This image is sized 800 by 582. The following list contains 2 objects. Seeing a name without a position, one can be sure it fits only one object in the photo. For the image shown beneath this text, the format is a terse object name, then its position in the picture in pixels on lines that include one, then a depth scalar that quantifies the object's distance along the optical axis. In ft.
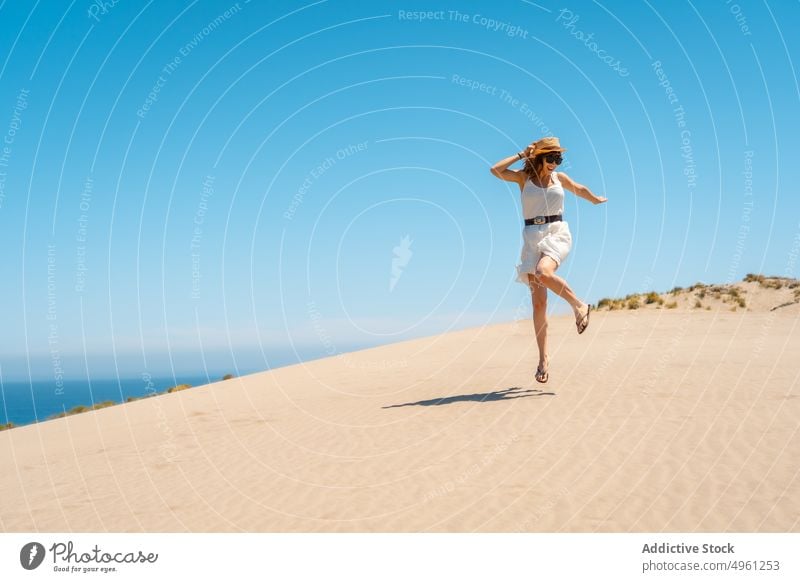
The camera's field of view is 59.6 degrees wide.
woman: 31.63
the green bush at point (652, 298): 100.83
